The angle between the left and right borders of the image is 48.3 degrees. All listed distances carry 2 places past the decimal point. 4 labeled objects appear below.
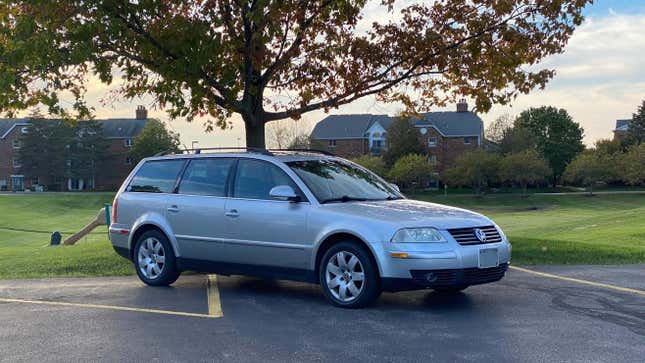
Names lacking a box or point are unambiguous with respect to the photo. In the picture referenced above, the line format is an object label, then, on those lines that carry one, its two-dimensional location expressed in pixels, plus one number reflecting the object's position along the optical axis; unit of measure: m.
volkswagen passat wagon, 7.02
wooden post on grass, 22.18
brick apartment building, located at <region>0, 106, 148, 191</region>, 87.19
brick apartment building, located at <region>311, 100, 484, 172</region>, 78.50
